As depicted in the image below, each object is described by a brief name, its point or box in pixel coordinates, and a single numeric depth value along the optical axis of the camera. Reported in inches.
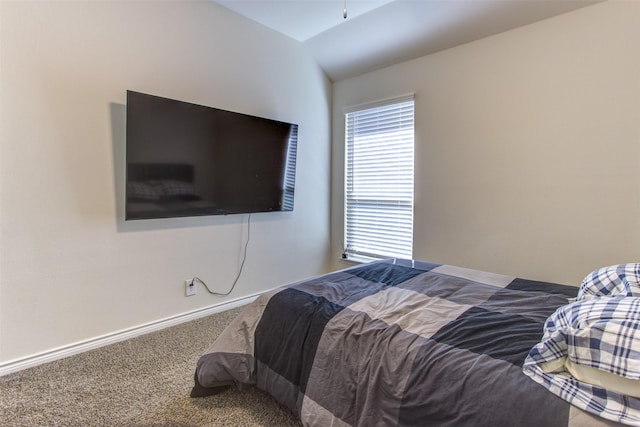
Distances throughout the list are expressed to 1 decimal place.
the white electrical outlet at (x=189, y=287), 108.9
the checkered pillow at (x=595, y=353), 32.8
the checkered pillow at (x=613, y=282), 49.4
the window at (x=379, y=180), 129.6
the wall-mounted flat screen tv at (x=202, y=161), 88.6
